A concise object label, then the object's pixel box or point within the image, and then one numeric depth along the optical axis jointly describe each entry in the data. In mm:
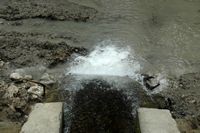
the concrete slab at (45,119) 3338
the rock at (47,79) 4394
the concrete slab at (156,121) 3393
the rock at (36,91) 4102
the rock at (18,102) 3975
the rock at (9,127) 3469
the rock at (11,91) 4105
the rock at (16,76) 4432
